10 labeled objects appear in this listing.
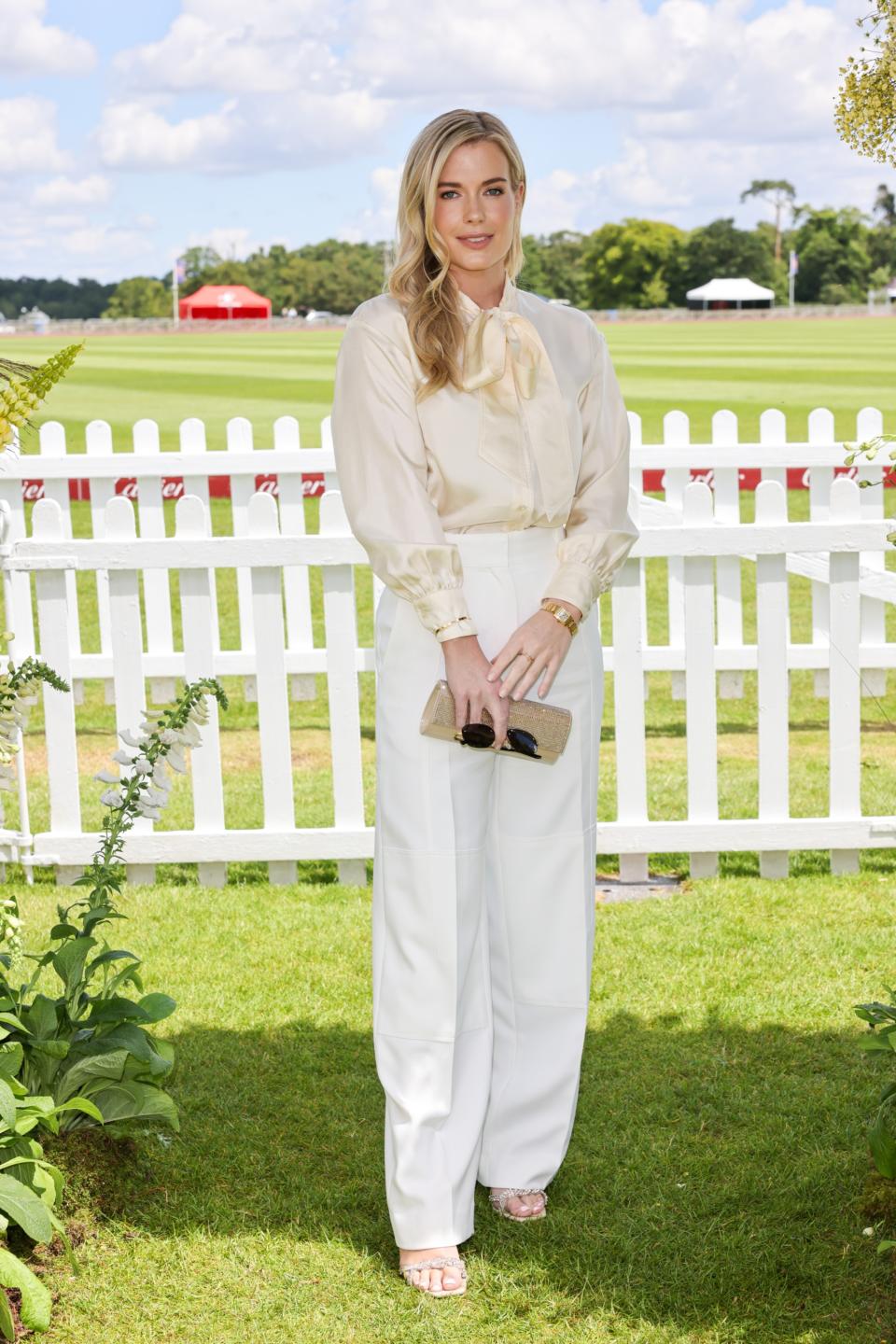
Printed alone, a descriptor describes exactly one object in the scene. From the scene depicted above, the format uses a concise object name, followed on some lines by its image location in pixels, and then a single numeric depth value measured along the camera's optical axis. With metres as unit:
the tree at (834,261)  117.00
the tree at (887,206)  127.00
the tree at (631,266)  123.12
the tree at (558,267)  121.31
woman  2.86
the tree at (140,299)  124.56
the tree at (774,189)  133.62
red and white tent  105.81
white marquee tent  112.50
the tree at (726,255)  121.25
